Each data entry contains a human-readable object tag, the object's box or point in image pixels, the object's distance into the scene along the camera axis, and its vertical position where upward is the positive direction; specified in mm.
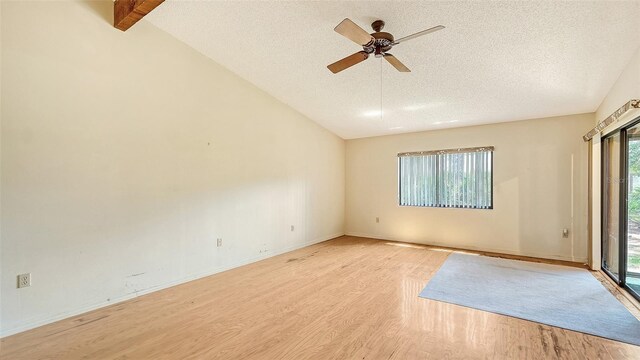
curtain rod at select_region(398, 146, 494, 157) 5285 +534
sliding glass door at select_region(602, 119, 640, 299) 3086 -336
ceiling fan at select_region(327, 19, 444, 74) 2346 +1236
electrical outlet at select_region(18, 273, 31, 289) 2444 -864
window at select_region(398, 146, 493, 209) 5352 -2
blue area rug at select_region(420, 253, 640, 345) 2537 -1311
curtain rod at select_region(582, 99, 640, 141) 2624 +651
